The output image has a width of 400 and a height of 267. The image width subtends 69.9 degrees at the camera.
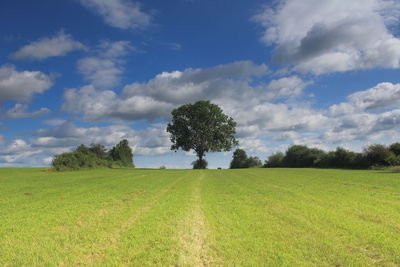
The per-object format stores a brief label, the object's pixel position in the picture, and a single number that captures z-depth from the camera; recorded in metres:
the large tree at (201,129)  69.56
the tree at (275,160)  88.03
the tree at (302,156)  70.61
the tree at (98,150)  113.72
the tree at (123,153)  97.25
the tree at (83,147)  69.03
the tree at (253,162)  115.25
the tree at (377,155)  46.72
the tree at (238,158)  132.10
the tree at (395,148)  47.25
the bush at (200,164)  74.81
